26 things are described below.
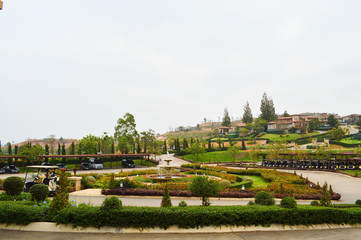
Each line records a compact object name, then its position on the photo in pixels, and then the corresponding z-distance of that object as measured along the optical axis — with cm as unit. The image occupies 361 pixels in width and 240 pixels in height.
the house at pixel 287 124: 10788
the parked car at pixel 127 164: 4674
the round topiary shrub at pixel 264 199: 1127
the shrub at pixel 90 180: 2169
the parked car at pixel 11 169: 3697
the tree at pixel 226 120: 13912
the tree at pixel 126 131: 6463
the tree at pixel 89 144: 5606
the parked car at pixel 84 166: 4229
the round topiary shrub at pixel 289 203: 995
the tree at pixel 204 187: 1105
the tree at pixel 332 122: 10589
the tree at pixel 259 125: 11042
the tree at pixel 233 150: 4750
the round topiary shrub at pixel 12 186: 1326
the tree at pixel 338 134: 7119
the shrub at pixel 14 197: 1264
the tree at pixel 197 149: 4747
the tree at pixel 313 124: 10388
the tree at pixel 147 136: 6588
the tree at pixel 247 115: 13373
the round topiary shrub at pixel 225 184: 1955
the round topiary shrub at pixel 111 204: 904
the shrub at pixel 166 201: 1009
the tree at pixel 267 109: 12356
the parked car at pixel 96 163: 4322
